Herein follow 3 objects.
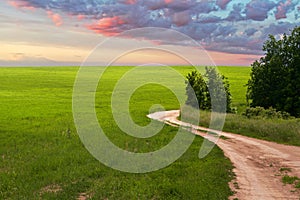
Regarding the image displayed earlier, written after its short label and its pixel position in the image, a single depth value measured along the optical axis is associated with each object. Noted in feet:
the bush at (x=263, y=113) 115.23
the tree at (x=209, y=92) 140.77
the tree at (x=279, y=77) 144.56
